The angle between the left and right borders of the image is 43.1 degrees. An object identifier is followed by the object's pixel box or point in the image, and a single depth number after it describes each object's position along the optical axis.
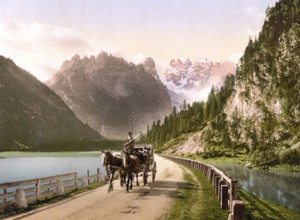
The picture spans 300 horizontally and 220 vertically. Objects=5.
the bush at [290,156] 72.88
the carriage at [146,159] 30.89
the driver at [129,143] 27.98
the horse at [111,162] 25.83
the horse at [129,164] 26.75
